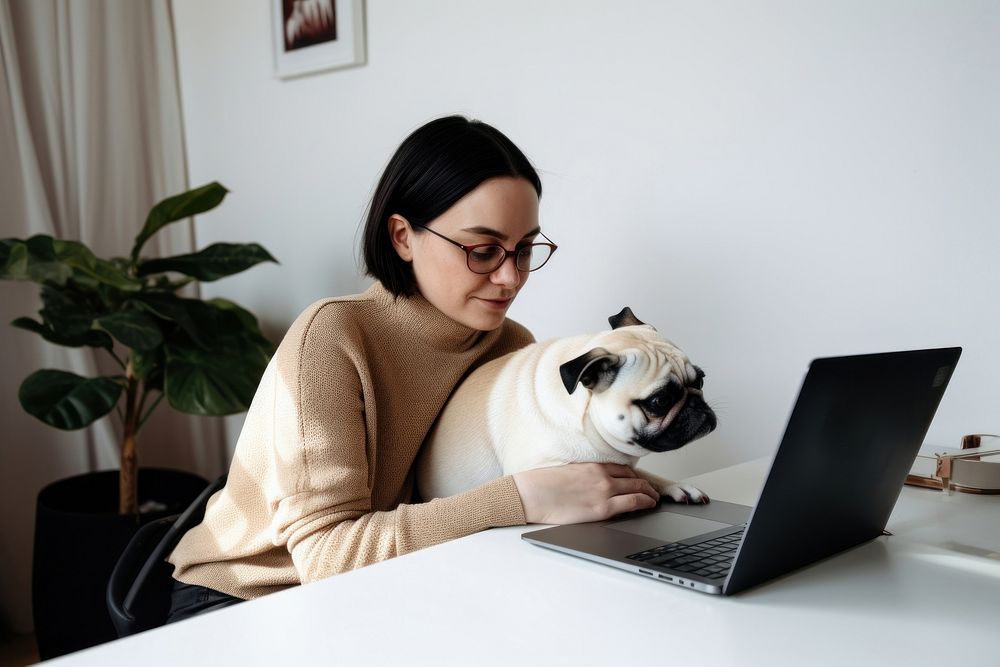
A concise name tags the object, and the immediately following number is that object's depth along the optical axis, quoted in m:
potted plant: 1.96
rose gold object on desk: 1.17
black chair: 1.17
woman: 1.01
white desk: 0.62
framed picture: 2.13
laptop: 0.74
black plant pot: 1.96
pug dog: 1.02
